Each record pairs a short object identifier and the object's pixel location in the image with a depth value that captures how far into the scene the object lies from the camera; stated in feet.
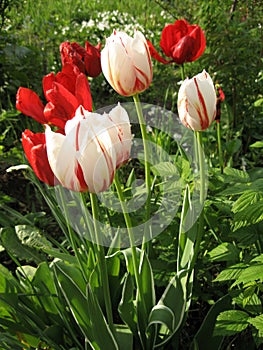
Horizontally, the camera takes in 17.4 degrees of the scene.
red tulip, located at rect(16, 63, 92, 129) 2.71
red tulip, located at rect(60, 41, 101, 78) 3.25
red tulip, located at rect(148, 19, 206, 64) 3.43
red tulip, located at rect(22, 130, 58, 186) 2.70
